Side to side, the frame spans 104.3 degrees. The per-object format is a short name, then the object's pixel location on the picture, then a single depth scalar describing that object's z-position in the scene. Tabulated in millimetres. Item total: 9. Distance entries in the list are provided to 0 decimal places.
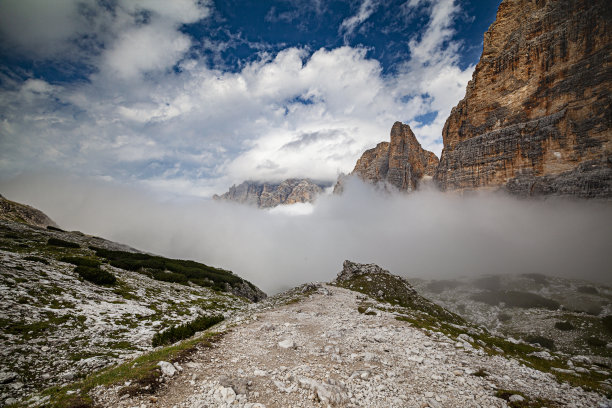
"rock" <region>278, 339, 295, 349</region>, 12484
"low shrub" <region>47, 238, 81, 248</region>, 32562
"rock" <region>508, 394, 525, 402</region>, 7987
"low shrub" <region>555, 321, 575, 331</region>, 57094
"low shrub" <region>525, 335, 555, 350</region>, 50450
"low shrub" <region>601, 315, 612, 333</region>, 54697
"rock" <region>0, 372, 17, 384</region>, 8633
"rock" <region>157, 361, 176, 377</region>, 8281
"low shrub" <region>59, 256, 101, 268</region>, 25500
